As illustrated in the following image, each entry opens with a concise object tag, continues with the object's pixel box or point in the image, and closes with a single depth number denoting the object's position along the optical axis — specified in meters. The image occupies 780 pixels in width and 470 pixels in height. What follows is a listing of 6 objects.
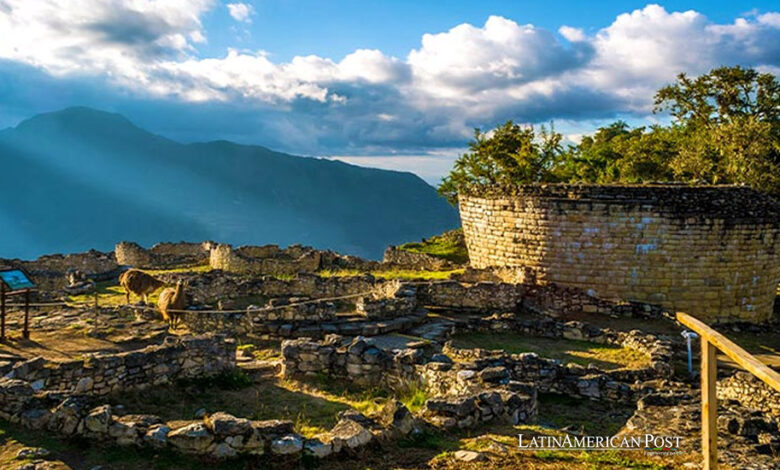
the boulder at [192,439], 7.01
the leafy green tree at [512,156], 40.41
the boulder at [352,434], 7.28
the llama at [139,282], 19.09
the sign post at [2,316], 12.97
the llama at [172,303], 15.75
